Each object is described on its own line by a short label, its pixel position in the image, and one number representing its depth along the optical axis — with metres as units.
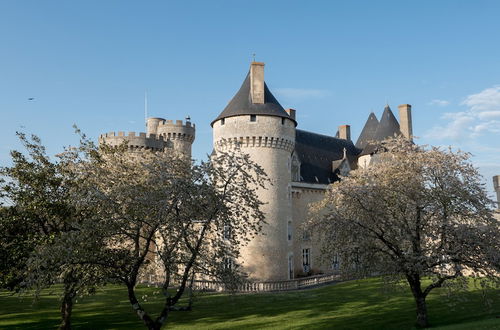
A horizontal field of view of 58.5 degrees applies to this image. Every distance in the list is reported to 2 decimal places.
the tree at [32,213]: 17.97
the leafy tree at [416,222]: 17.14
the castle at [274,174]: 34.84
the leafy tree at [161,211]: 14.87
